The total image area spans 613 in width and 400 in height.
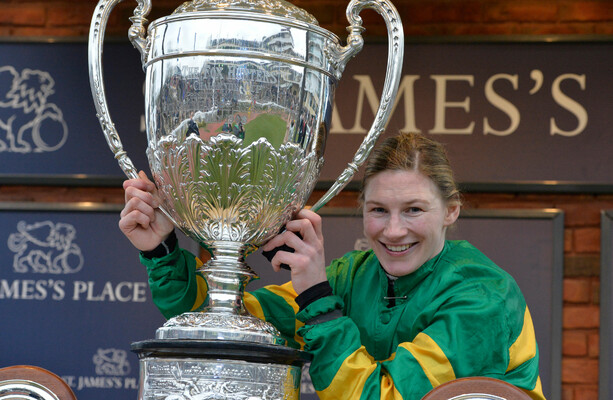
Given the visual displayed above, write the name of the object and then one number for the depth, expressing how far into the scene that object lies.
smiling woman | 1.58
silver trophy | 1.50
